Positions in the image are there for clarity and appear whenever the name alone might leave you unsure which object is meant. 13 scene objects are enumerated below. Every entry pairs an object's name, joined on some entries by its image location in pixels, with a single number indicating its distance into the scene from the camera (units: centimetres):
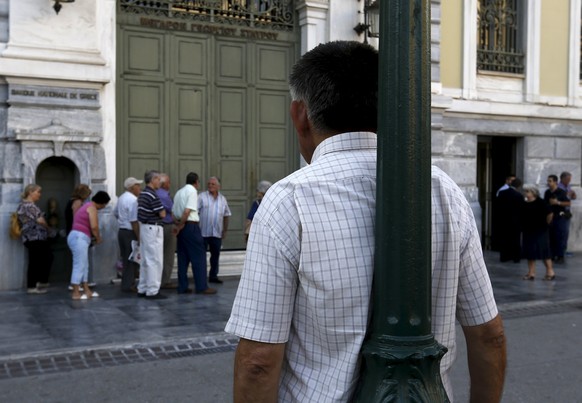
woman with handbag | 958
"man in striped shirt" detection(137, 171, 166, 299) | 945
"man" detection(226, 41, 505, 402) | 166
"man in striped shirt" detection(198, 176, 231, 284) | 1070
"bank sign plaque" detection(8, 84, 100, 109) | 1016
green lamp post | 174
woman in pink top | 934
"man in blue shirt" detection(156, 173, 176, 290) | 1005
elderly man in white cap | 990
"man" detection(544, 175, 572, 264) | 1412
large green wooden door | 1152
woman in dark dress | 1133
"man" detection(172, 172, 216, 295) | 990
